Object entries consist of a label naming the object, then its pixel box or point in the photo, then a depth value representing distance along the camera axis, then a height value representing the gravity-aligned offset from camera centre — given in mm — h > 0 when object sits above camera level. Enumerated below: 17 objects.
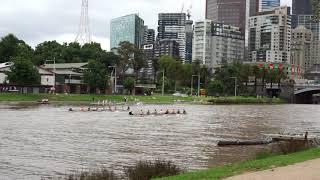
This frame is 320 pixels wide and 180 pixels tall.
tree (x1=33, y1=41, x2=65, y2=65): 188138 +12511
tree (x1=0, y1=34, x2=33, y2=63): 182375 +14669
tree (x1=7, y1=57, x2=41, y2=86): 128125 +4102
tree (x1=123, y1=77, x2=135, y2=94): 173625 +2375
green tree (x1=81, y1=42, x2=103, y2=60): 190125 +13336
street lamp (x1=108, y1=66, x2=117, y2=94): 172712 +4028
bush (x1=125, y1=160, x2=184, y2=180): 19734 -2945
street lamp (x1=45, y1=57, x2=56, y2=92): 149500 +3609
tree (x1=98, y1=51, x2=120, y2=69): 183750 +11019
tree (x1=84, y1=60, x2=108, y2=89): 147000 +4125
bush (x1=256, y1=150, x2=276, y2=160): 27000 -3142
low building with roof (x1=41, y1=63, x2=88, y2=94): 156125 +3666
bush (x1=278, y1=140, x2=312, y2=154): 28891 -2955
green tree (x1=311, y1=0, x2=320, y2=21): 33781 +5361
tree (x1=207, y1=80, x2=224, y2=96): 195750 +1589
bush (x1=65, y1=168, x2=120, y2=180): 19109 -3047
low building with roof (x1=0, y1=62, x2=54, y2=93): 129875 +1751
